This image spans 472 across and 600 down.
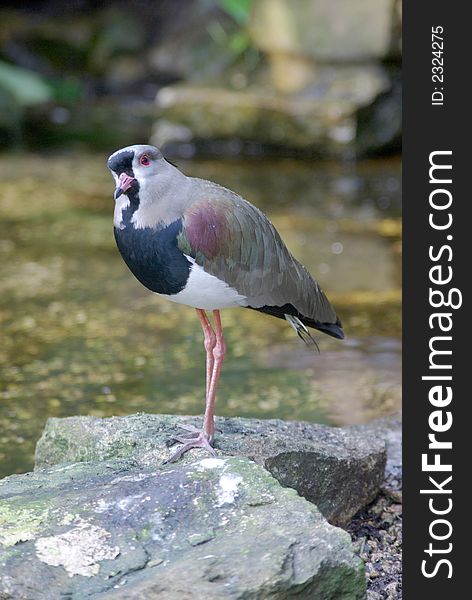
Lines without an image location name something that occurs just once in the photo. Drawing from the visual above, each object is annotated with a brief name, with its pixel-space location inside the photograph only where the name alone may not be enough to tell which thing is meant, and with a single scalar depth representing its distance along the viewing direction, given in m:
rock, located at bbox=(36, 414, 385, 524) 6.90
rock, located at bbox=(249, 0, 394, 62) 19.72
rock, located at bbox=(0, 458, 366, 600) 5.16
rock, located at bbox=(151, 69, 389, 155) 19.81
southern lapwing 6.30
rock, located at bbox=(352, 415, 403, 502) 7.84
